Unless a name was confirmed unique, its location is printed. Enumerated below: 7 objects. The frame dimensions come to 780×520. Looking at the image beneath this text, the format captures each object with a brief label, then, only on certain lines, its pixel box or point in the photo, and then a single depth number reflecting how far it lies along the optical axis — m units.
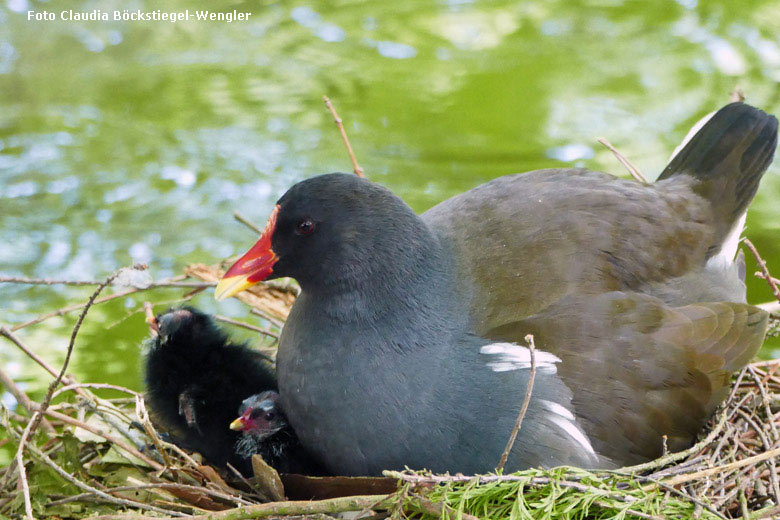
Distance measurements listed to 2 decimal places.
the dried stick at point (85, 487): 6.09
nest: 5.51
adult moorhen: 6.35
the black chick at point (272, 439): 6.99
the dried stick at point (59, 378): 5.74
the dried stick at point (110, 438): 6.66
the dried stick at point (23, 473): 5.67
